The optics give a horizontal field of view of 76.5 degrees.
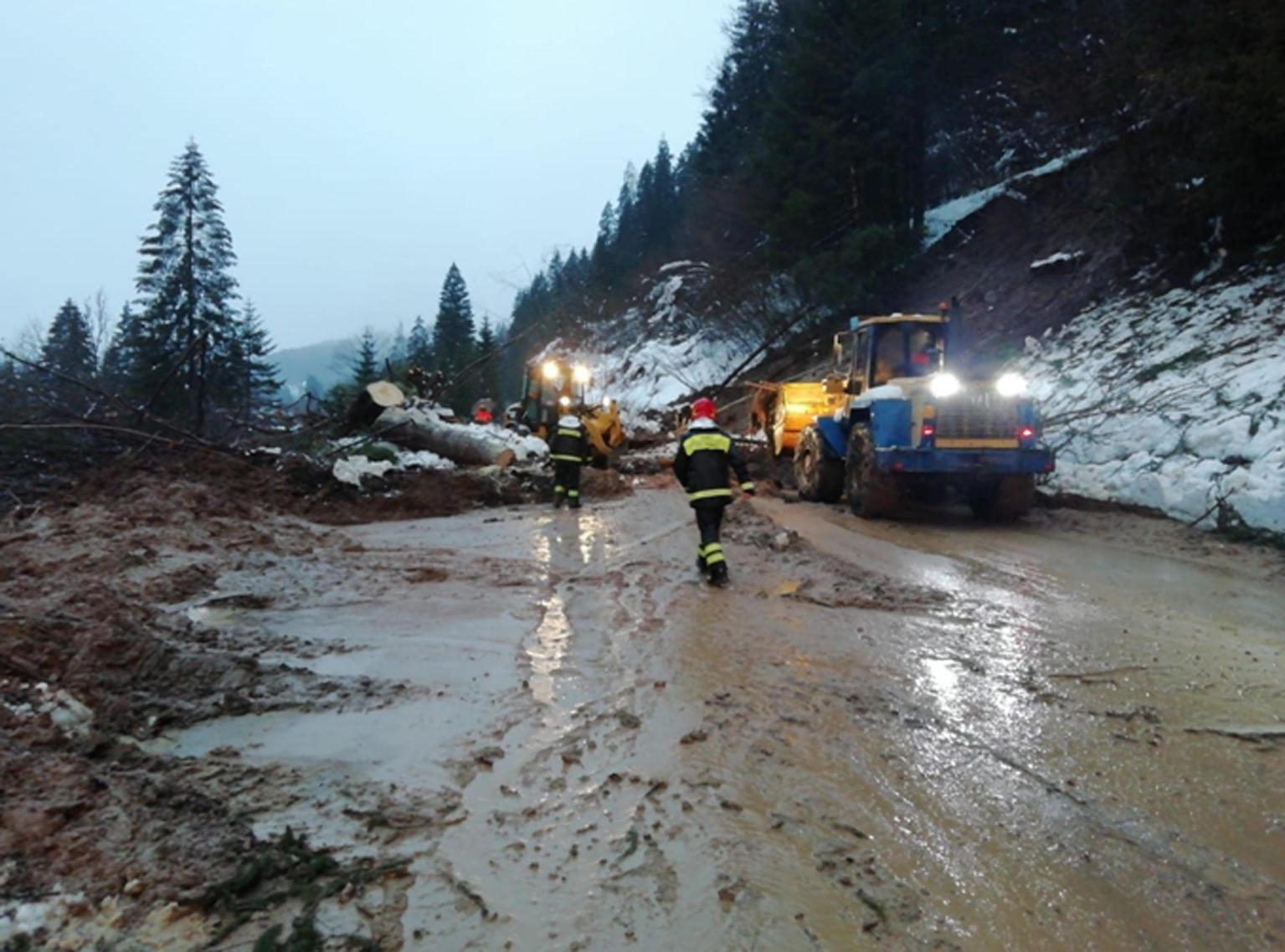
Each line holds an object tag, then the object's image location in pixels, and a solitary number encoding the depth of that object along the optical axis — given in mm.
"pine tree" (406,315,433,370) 64188
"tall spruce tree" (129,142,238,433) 28969
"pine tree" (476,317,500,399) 48144
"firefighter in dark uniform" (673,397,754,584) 7316
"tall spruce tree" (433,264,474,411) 63125
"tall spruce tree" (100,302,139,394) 27359
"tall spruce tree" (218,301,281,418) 30984
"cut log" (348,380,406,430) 17031
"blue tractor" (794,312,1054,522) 9828
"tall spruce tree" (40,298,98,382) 39809
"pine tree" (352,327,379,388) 45578
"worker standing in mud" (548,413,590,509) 12117
